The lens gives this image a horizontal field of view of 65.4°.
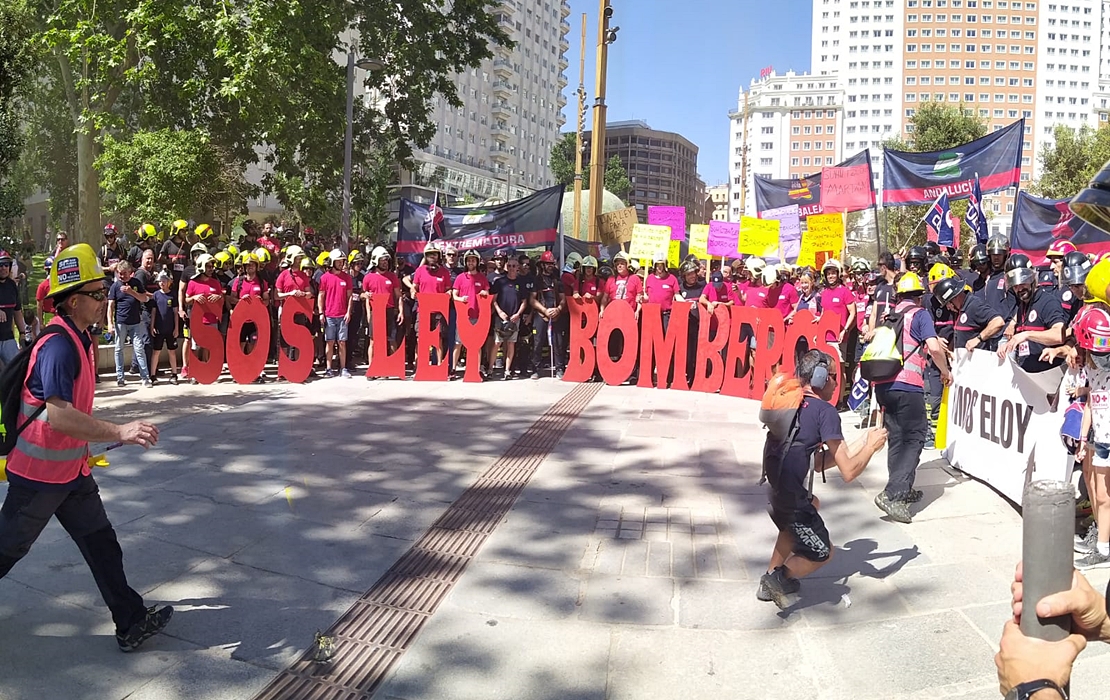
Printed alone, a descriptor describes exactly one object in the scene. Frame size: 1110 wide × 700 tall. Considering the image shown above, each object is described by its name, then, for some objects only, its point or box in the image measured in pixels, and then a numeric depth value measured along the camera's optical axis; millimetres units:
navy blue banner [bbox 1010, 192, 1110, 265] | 13612
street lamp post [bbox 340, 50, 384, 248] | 18859
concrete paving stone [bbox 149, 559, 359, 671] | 3918
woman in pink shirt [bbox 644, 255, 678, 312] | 12781
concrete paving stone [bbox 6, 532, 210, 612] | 4387
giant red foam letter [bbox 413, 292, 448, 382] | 12250
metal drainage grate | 3639
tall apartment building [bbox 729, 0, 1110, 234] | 139375
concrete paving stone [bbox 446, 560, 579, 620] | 4395
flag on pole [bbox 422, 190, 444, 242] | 14288
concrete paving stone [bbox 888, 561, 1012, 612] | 4527
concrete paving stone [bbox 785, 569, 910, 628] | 4391
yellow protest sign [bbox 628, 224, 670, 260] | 13672
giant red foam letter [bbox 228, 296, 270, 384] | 11445
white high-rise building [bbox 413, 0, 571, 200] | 83688
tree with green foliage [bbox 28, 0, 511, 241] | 17281
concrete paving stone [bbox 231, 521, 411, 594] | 4789
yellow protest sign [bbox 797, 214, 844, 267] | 14367
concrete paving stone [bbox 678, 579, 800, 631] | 4309
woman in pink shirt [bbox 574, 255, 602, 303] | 13047
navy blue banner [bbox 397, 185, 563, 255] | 14219
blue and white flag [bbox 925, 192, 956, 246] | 13633
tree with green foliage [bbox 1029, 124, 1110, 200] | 35188
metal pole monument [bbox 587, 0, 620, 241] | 14742
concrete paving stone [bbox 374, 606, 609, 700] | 3594
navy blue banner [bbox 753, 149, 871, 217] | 17703
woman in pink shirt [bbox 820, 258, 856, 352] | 11250
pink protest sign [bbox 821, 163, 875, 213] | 15938
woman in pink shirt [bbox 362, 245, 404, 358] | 12445
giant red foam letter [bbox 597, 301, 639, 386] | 12383
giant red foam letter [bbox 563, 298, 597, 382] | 12742
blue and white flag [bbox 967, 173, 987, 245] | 12867
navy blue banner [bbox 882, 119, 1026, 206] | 14344
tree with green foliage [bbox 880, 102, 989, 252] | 39812
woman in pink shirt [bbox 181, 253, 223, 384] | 11391
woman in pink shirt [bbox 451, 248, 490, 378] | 12430
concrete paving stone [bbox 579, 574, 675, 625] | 4359
